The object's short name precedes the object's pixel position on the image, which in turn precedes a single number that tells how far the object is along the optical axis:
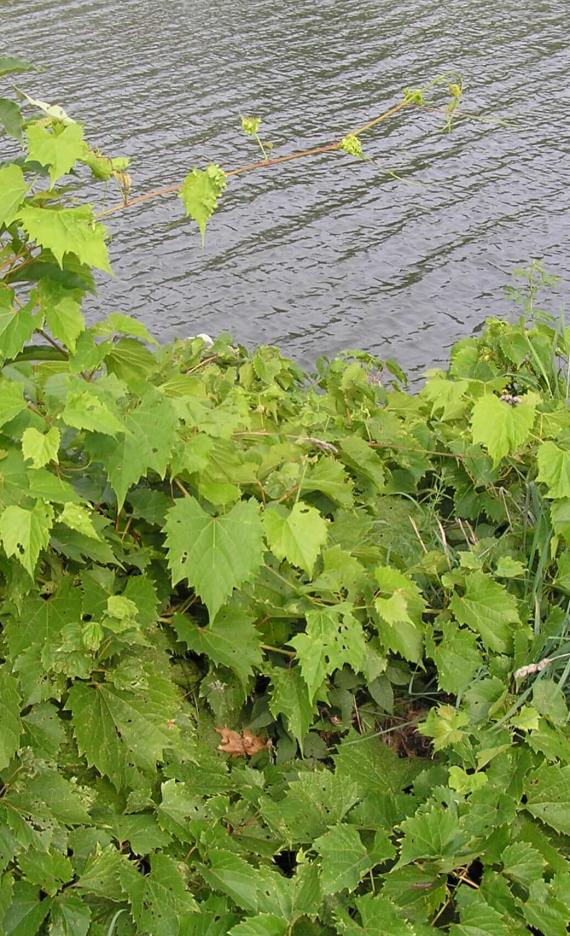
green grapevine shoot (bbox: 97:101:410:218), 2.53
